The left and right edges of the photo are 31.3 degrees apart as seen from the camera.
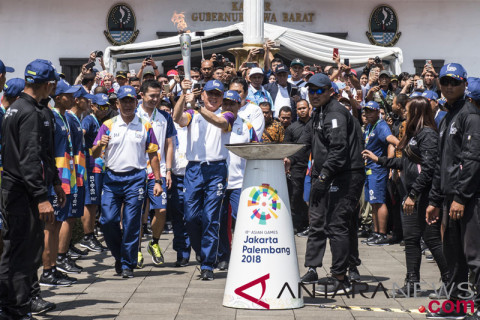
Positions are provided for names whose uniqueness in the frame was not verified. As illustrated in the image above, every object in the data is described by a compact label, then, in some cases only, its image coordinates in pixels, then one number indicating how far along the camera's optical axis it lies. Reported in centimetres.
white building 2719
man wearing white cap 1398
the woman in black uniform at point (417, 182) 833
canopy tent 2205
